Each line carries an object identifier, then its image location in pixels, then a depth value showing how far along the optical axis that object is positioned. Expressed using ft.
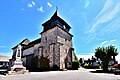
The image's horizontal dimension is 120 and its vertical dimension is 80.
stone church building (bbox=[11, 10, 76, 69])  55.77
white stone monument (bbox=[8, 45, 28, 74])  34.09
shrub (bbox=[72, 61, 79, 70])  56.57
